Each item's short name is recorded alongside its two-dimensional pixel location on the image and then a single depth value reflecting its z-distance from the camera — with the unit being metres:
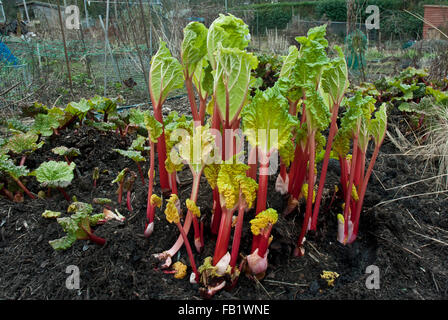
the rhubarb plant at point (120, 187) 1.75
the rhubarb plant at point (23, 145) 2.24
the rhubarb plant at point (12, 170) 1.91
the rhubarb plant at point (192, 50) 1.44
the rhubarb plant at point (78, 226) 1.42
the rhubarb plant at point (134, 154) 1.81
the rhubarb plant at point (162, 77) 1.49
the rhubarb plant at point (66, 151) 2.11
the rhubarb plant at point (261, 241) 1.26
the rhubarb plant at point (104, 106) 2.73
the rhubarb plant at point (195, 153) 1.35
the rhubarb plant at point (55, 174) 1.76
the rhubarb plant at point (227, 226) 1.28
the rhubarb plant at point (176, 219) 1.29
